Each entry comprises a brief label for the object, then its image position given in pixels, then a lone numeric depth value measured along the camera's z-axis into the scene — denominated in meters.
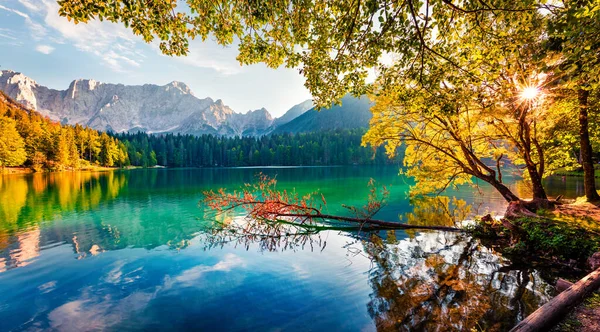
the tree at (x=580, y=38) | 5.04
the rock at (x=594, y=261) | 8.38
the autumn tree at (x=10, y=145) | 65.31
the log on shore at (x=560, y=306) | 4.74
